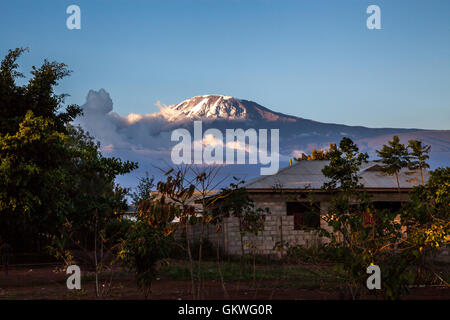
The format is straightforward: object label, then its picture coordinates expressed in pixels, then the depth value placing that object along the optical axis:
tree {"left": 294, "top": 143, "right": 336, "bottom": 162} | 43.03
